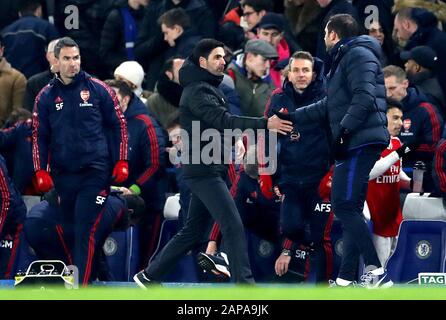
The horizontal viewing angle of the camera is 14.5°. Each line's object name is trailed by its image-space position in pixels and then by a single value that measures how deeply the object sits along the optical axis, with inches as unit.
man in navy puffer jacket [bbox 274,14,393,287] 583.5
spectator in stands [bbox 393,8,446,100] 733.3
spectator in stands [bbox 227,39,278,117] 716.7
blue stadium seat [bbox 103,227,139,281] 681.0
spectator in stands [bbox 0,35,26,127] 766.5
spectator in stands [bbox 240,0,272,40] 776.3
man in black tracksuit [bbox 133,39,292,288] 603.5
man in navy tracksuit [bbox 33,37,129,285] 635.5
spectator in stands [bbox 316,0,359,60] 733.3
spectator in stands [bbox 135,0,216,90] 784.9
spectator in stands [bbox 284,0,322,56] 762.8
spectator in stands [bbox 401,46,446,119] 717.9
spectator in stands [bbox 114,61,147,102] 732.7
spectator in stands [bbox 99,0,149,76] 808.9
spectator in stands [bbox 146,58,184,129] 727.1
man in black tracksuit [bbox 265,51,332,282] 637.3
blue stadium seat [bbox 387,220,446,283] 649.6
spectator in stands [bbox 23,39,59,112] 751.7
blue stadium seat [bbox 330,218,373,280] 654.5
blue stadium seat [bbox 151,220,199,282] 678.5
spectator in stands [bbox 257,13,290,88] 749.9
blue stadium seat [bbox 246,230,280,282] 663.8
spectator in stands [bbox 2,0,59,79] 799.7
